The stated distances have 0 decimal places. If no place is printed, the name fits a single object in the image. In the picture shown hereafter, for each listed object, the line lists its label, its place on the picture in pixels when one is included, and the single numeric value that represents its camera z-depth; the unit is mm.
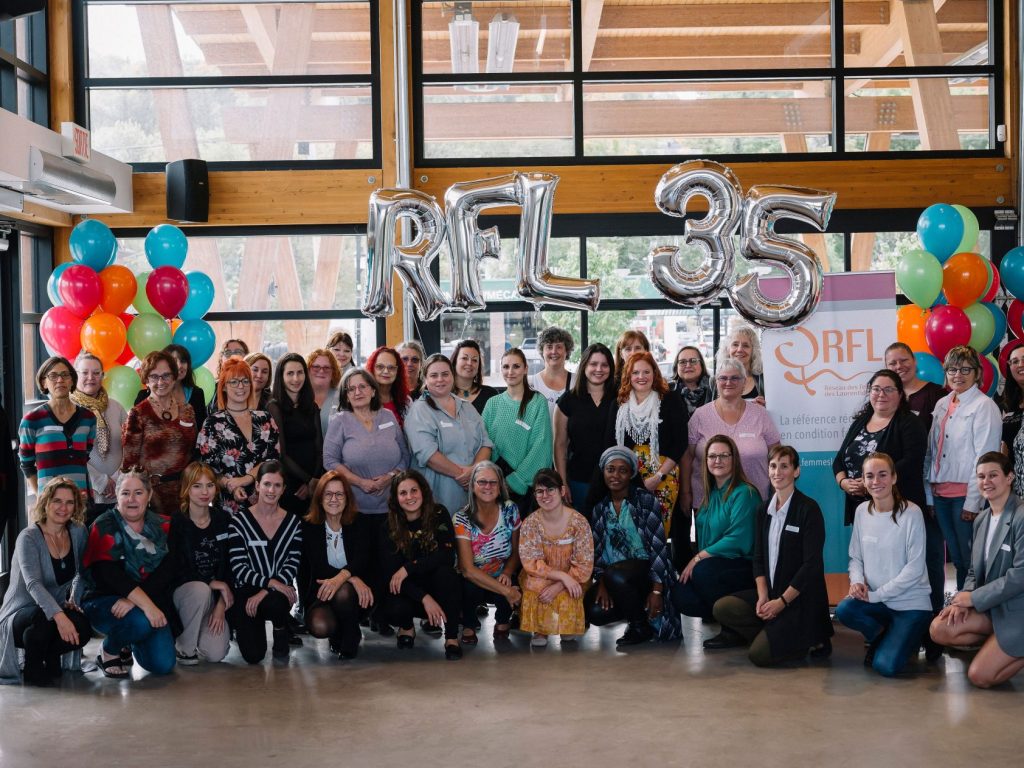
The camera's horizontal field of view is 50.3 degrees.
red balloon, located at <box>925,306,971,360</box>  6566
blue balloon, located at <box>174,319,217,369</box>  7105
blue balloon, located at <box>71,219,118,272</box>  6801
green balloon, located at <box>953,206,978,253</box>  6742
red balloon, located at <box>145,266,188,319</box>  6840
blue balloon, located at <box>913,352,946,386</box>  6590
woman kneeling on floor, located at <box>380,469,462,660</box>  5203
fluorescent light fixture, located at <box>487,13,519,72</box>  8766
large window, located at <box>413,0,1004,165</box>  8742
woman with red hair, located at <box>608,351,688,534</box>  5484
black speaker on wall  8281
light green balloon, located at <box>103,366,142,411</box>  6574
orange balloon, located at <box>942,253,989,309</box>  6621
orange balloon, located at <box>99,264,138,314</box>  6754
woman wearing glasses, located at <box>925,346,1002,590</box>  5199
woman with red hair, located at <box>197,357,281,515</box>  5363
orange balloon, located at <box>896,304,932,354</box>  6797
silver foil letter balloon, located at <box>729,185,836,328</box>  5398
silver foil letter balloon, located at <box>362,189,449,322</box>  5309
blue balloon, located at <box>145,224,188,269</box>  7086
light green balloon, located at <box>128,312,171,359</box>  6828
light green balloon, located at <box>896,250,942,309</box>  6617
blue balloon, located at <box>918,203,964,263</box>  6684
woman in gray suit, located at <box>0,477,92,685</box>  4734
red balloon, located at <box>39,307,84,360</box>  6680
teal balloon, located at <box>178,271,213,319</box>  7260
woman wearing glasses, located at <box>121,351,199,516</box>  5375
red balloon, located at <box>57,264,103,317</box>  6625
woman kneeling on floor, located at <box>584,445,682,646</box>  5289
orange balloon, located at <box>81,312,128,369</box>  6598
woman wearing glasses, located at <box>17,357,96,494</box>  5246
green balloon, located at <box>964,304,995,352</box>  6742
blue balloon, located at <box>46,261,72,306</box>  6786
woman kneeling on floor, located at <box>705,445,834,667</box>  4898
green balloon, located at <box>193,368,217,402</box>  7242
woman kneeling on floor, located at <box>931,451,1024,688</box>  4471
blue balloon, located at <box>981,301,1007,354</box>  6863
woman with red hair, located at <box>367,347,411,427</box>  5777
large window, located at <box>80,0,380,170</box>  8734
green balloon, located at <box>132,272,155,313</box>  6891
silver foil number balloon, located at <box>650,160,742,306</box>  5324
